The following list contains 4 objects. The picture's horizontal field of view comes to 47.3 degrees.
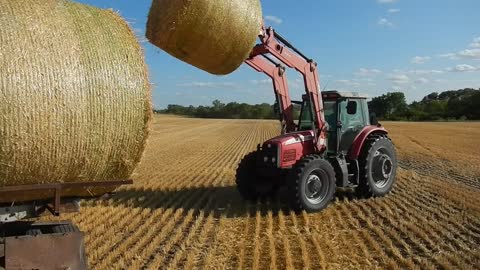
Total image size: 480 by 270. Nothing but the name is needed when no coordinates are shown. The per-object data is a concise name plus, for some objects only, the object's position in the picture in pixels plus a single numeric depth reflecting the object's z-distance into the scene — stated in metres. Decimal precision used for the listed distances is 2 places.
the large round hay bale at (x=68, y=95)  4.17
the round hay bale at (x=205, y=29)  5.75
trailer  4.41
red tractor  8.79
